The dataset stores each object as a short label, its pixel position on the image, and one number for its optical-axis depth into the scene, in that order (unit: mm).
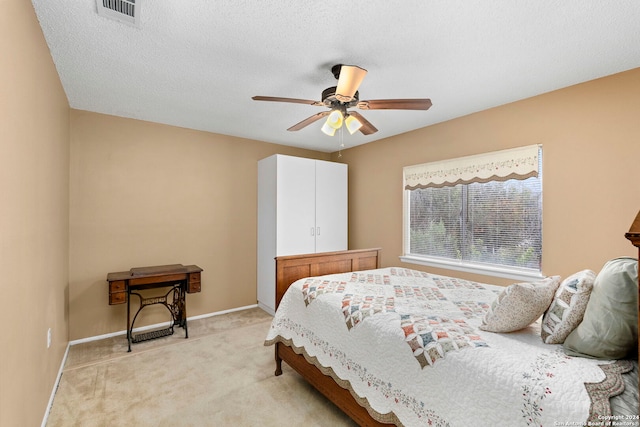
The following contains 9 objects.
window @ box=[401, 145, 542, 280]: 3021
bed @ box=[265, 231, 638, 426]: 1089
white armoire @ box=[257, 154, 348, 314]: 4152
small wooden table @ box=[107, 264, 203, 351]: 3111
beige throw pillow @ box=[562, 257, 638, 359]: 1151
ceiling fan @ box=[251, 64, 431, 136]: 2029
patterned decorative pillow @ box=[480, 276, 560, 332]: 1500
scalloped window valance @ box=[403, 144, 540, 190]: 2967
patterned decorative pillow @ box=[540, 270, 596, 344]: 1354
